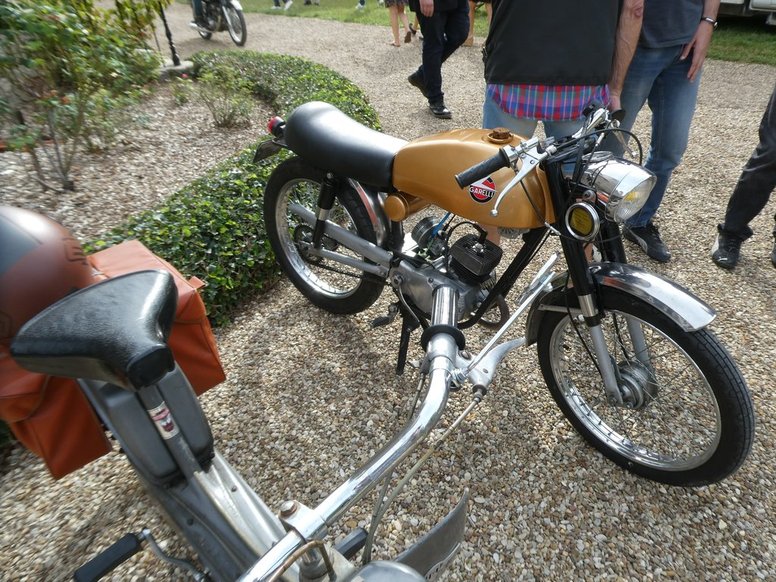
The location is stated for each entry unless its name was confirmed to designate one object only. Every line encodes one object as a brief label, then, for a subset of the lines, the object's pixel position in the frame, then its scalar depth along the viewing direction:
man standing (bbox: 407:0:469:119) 4.81
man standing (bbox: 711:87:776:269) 2.80
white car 6.93
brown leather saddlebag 1.54
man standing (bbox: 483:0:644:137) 2.16
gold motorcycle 1.60
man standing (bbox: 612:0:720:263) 2.55
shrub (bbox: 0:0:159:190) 3.38
